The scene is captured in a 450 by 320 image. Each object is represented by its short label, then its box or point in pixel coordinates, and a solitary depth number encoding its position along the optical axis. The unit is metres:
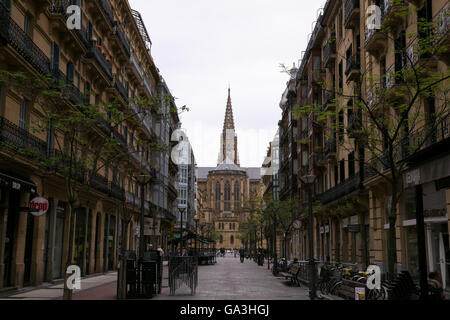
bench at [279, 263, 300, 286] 22.89
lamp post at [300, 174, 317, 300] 17.09
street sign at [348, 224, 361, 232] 30.12
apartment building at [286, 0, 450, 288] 16.77
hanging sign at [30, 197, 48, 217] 16.95
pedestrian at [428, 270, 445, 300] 11.53
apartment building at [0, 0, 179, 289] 18.94
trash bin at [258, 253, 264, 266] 54.04
